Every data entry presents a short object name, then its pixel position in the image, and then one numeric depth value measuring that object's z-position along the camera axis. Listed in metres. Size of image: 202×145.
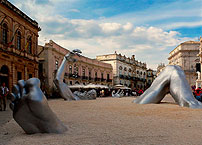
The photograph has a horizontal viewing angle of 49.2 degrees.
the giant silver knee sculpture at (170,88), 9.90
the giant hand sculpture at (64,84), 15.94
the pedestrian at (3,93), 10.26
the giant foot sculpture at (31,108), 3.92
